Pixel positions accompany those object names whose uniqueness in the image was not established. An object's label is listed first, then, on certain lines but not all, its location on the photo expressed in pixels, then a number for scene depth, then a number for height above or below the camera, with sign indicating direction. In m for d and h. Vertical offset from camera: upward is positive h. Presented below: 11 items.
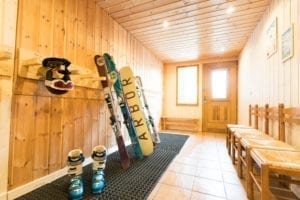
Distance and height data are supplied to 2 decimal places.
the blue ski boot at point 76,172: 1.34 -0.63
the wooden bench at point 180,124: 4.83 -0.64
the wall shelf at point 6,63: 1.22 +0.31
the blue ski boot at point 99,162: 1.55 -0.60
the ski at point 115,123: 2.01 -0.26
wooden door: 4.57 +0.26
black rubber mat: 1.40 -0.82
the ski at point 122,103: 2.35 +0.00
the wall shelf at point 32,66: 1.39 +0.33
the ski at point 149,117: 3.28 -0.29
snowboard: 2.46 -0.11
